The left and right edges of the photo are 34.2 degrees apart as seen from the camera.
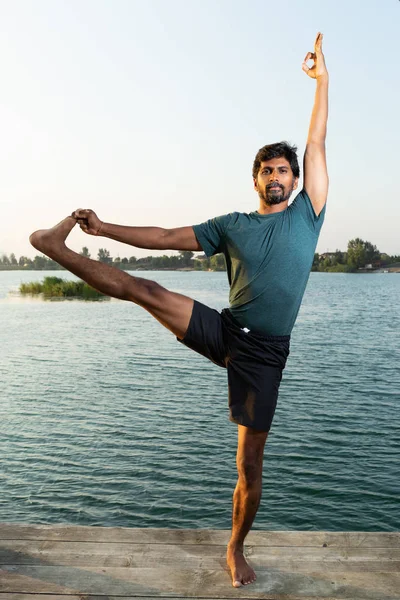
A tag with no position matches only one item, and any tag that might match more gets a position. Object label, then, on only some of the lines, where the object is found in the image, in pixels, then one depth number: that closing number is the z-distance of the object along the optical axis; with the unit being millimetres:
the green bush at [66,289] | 45875
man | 3088
